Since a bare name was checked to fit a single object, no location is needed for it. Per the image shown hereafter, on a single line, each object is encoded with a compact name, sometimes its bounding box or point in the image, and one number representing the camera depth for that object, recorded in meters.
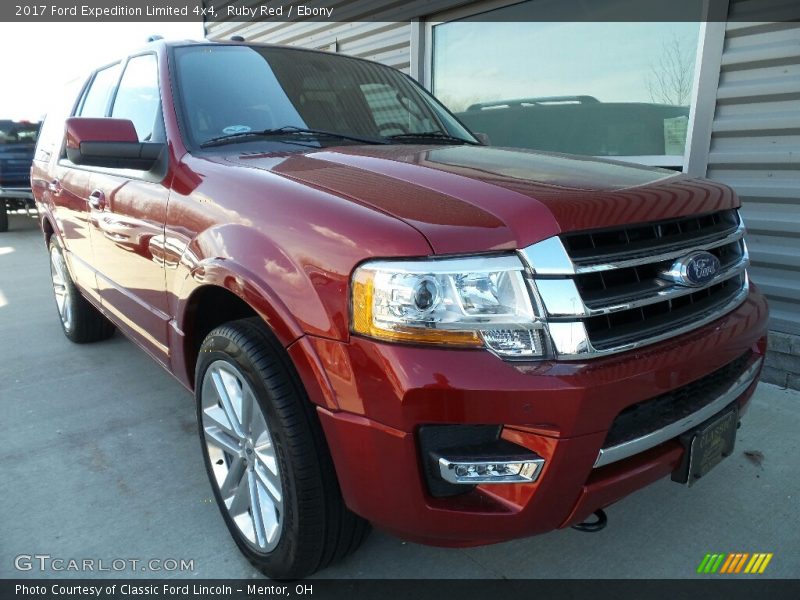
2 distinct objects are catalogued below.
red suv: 1.44
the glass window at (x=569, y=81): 4.13
